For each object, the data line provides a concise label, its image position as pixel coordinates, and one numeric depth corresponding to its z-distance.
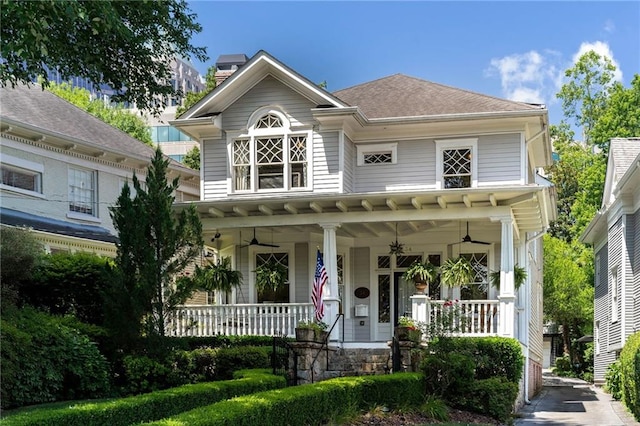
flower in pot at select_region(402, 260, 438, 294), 17.84
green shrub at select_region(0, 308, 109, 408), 11.69
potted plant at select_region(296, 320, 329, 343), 15.25
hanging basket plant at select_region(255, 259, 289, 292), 19.25
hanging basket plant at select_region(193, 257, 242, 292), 18.33
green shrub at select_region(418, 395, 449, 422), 13.81
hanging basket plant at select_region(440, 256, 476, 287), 17.55
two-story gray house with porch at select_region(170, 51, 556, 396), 18.11
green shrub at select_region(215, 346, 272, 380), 15.29
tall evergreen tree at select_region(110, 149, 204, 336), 13.84
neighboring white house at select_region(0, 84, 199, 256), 21.09
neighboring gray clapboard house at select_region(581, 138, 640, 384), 20.36
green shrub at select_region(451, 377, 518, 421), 14.78
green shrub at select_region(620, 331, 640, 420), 15.67
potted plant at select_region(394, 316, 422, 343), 15.52
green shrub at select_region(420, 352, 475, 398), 14.84
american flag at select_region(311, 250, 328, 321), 16.67
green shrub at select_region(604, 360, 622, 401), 20.83
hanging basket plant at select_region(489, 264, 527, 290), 18.93
